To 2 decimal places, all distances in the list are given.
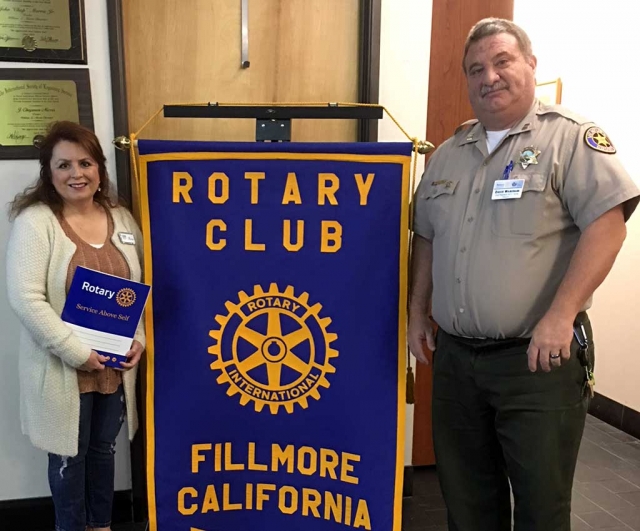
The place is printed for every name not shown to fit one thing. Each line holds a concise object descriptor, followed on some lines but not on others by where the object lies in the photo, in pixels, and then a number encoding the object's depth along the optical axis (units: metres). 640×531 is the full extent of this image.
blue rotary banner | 1.71
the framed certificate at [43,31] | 1.86
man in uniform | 1.32
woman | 1.60
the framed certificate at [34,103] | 1.90
